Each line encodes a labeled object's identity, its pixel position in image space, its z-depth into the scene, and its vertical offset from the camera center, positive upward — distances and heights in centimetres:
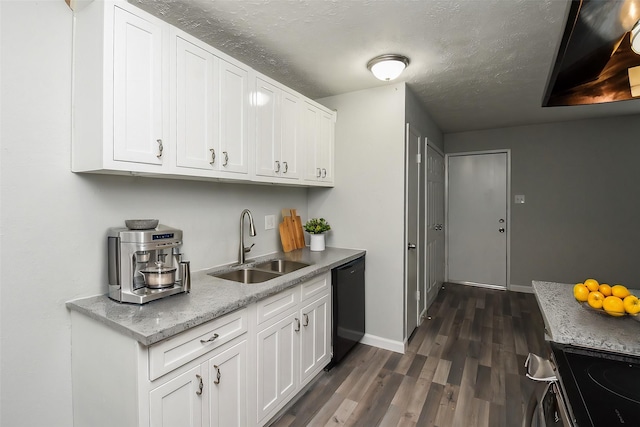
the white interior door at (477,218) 452 -10
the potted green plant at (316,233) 285 -20
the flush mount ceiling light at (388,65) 219 +108
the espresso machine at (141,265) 140 -26
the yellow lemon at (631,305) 105 -32
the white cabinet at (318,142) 262 +64
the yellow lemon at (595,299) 113 -33
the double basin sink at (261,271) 220 -45
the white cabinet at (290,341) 171 -84
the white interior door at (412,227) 278 -15
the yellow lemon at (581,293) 121 -33
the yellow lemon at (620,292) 114 -30
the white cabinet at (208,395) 121 -81
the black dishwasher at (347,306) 239 -80
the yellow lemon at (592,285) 122 -30
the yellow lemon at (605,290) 119 -31
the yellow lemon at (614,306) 108 -34
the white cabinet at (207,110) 158 +58
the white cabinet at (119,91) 130 +55
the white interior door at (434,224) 369 -16
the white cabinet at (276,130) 209 +61
